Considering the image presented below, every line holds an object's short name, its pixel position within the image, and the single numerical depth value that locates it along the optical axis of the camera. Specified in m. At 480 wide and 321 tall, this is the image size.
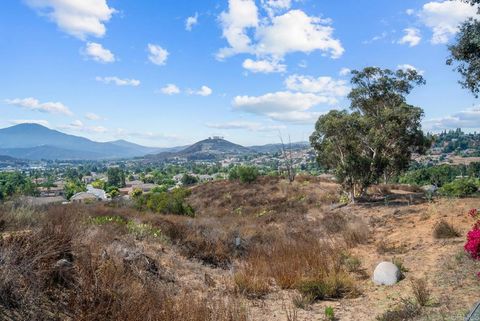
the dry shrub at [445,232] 11.73
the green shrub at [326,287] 7.68
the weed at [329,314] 6.47
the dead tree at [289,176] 42.07
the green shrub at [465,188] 29.16
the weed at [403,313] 5.94
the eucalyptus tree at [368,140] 22.86
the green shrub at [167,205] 23.27
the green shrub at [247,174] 44.72
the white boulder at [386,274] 8.45
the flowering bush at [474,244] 7.32
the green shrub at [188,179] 95.71
